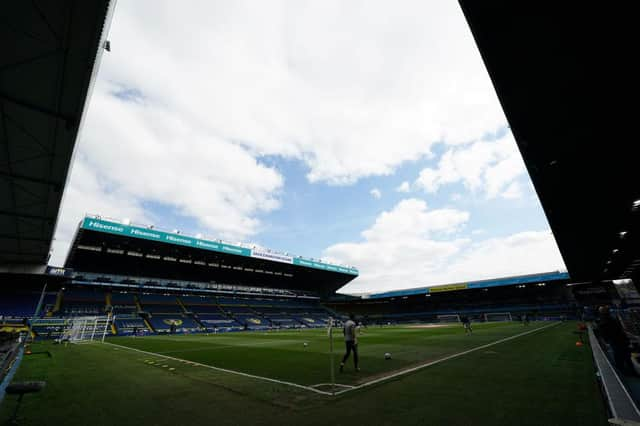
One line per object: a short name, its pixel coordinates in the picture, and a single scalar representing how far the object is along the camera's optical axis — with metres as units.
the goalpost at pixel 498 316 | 56.26
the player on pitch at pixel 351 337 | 8.52
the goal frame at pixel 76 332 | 25.17
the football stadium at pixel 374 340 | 4.87
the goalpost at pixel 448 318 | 59.59
